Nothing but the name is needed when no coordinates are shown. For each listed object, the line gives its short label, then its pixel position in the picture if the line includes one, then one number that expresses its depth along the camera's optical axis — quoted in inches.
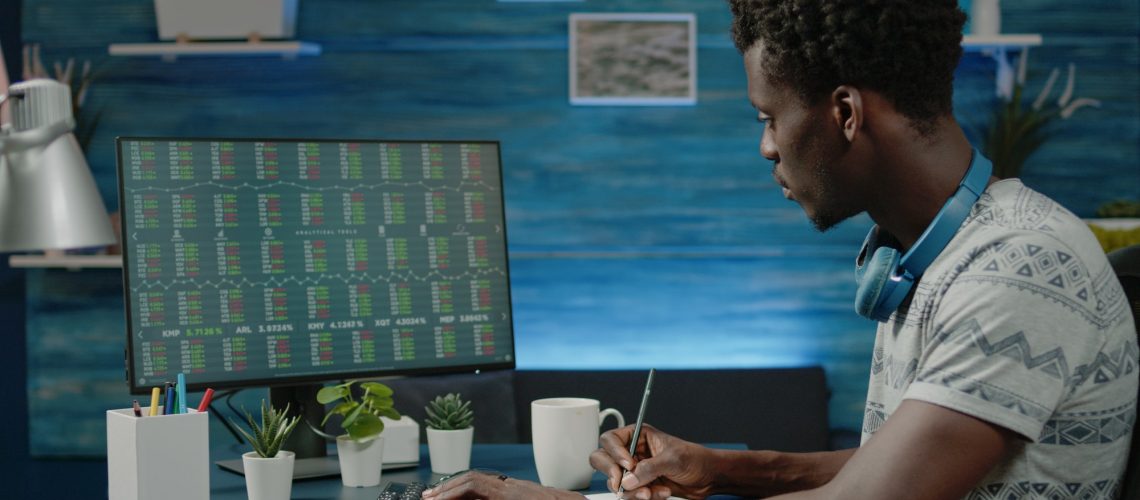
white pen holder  49.8
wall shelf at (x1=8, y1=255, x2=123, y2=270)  140.6
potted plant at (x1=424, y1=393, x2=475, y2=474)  65.9
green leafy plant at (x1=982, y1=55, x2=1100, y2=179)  133.6
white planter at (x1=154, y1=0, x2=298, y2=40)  137.9
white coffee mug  61.1
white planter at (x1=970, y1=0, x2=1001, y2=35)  132.8
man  37.9
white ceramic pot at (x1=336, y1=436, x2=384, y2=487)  61.3
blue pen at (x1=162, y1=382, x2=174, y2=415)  51.4
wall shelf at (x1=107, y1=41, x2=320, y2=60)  137.2
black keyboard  54.7
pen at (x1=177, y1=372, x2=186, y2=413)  52.1
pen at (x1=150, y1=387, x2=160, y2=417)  51.4
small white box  66.8
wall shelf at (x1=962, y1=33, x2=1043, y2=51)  129.2
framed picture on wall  139.7
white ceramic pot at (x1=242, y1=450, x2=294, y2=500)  55.8
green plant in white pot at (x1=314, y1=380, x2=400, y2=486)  61.1
